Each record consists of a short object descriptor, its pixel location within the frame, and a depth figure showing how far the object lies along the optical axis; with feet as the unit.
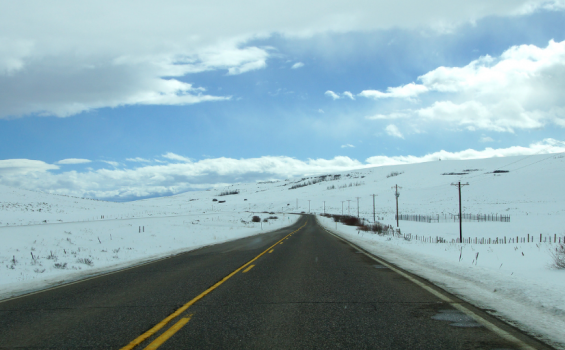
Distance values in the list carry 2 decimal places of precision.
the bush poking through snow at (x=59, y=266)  45.44
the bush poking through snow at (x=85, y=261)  49.04
